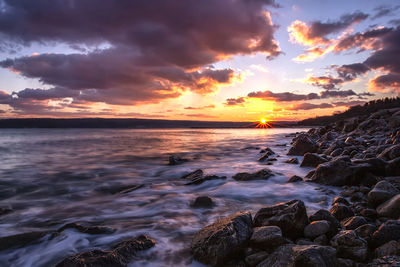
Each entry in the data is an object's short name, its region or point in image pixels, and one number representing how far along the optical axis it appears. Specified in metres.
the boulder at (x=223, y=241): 3.15
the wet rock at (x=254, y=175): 8.53
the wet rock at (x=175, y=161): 13.73
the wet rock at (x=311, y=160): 9.54
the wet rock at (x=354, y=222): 3.53
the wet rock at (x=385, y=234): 2.97
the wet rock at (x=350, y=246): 2.84
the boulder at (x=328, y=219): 3.31
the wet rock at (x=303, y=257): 2.55
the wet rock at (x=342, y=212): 4.01
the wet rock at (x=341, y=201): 4.83
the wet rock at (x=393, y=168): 6.30
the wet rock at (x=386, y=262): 2.40
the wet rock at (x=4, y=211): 6.11
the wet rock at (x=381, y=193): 4.38
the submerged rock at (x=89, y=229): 4.60
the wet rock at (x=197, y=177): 8.66
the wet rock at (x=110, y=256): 3.03
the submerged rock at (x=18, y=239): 4.20
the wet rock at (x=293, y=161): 11.15
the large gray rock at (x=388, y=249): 2.71
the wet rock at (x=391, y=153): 7.38
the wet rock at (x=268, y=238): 3.13
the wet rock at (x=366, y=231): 3.13
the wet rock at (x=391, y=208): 3.81
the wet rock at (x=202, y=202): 6.00
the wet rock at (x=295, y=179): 7.78
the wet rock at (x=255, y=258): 2.98
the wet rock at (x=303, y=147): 13.84
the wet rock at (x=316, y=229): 3.31
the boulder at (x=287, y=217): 3.48
